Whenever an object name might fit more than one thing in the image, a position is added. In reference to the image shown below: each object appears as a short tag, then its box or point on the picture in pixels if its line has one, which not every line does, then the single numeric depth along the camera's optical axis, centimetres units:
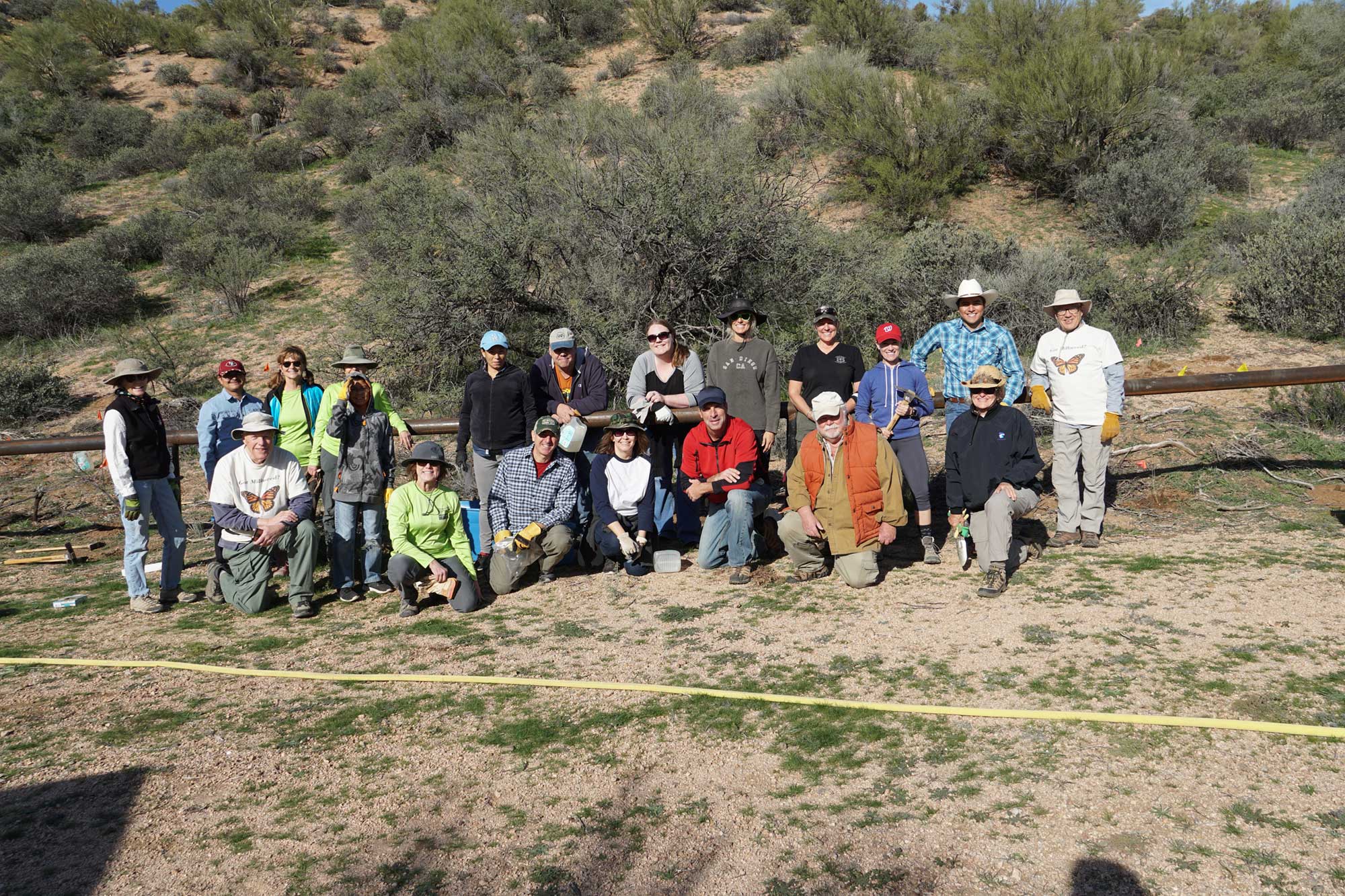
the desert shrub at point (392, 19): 3516
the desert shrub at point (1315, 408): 791
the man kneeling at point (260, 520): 564
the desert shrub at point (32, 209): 2100
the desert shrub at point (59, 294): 1698
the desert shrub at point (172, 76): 3136
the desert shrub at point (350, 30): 3422
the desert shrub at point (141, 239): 2011
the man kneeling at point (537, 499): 591
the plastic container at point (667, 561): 609
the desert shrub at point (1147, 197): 1672
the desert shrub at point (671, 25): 2966
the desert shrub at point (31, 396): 1325
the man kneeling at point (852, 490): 542
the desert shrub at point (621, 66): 2881
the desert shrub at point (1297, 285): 1148
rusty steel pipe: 605
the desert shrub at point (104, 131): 2672
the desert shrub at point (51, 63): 3002
